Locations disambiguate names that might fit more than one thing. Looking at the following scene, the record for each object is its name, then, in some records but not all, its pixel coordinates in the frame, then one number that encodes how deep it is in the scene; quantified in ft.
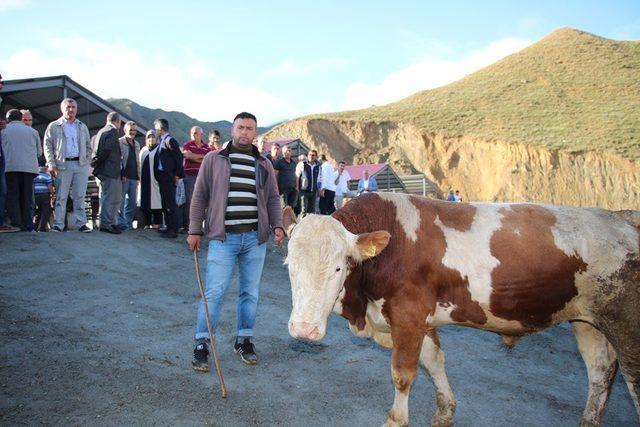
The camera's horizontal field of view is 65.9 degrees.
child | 35.12
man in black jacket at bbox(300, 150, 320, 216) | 44.21
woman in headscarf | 34.45
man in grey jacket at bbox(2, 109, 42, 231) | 28.12
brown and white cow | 13.34
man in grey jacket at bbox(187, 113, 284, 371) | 16.65
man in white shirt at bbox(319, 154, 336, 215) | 48.44
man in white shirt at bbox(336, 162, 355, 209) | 53.62
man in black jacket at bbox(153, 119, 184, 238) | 32.35
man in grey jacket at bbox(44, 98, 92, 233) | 28.53
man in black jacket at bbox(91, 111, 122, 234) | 30.14
